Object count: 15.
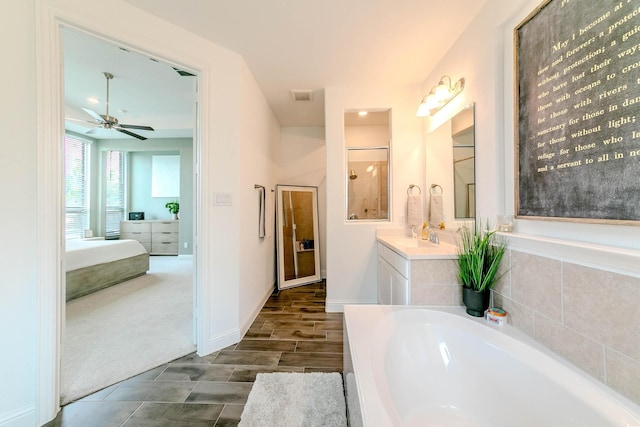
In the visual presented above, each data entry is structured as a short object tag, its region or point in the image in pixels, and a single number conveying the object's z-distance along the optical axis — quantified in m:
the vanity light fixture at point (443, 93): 1.95
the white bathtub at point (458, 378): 0.85
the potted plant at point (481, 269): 1.45
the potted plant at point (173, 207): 5.91
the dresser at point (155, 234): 5.76
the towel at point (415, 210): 2.57
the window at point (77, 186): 5.07
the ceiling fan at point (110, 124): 3.26
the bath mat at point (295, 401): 1.33
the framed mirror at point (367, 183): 2.86
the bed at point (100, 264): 3.05
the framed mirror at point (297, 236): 3.64
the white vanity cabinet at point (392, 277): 1.77
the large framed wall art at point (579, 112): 0.84
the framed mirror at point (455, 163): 1.80
